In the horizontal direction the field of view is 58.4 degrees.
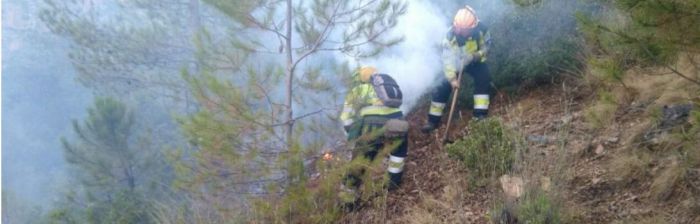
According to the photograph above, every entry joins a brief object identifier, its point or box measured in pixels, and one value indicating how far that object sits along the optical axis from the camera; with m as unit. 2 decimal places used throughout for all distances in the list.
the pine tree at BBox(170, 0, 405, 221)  5.70
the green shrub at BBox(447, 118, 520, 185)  5.23
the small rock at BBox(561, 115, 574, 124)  6.01
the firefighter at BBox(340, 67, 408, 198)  6.05
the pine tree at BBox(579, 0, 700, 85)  3.17
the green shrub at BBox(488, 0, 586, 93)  7.71
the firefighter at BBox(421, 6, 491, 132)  6.84
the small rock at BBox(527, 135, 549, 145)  6.00
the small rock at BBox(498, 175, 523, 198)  4.74
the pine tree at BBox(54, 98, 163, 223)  13.37
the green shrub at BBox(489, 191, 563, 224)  4.31
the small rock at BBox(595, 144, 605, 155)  5.78
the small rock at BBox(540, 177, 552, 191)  4.60
